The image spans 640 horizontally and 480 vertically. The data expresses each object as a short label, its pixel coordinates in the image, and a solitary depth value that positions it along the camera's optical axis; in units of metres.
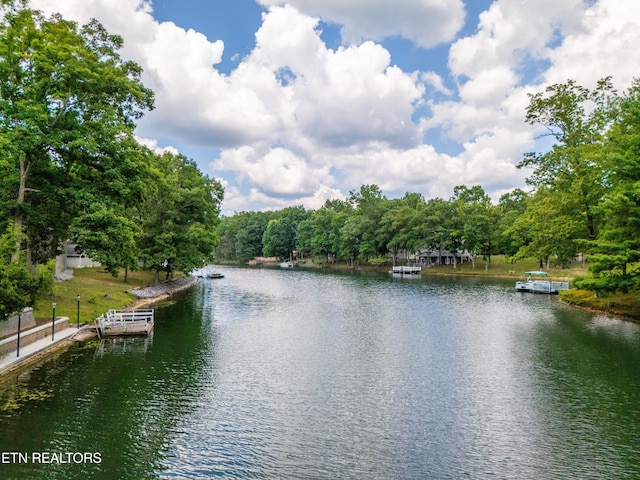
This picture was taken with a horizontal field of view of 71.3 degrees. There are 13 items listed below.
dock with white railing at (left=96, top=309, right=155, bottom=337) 29.03
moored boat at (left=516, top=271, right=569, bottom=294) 60.81
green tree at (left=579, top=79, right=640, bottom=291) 33.16
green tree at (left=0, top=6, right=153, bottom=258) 27.23
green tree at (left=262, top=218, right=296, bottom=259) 150.27
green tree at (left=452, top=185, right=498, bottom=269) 94.81
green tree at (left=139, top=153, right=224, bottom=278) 51.69
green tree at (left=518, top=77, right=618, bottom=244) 44.59
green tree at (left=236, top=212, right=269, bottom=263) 160.75
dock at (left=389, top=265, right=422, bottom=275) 97.78
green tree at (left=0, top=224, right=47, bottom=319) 17.09
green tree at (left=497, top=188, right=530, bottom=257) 94.59
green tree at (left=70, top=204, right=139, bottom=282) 27.90
